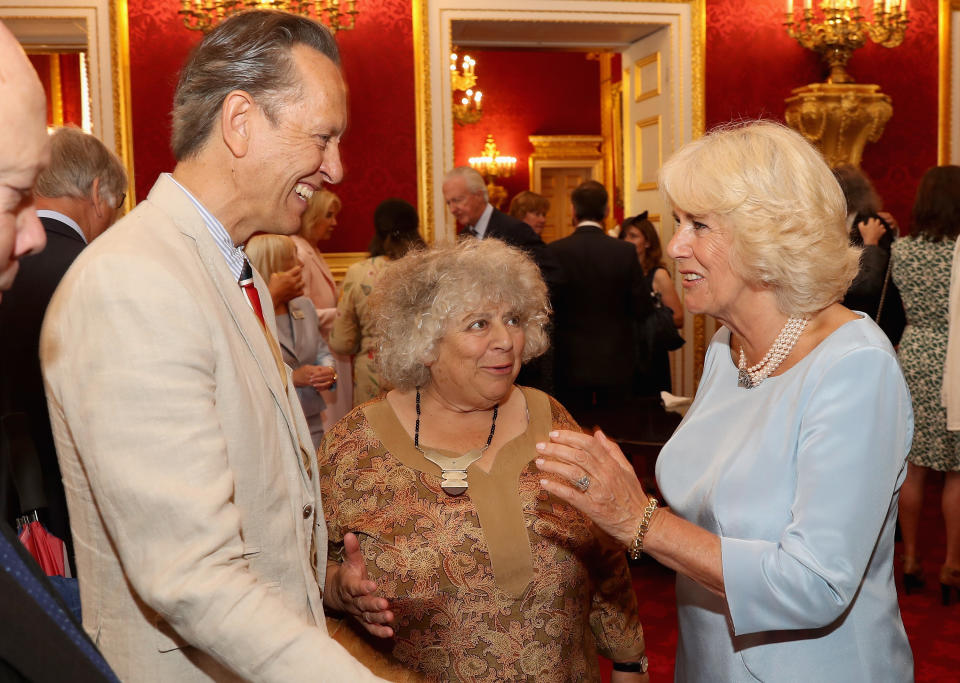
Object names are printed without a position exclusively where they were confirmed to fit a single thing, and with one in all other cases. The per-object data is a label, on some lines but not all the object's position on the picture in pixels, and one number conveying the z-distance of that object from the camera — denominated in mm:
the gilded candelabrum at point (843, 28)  7078
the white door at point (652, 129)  7277
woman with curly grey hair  1931
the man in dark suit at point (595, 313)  5176
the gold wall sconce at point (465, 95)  12125
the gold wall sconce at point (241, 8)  6125
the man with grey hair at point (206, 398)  1055
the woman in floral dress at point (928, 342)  4281
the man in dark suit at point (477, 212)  5238
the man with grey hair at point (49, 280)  2379
